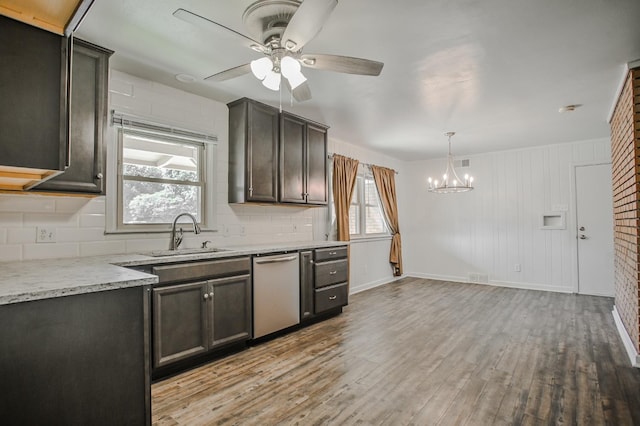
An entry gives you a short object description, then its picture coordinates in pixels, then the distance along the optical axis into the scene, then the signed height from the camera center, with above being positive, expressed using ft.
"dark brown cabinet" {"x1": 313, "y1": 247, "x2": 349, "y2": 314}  12.76 -2.50
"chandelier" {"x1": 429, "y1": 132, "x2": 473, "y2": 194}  16.25 +1.42
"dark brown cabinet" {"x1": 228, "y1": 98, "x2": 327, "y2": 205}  11.46 +2.26
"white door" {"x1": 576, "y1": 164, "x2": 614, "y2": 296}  17.16 -0.74
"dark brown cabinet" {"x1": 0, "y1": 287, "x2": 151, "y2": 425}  4.15 -1.94
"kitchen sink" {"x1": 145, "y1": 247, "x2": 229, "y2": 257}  9.33 -1.01
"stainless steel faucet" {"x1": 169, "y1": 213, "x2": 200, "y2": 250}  9.99 -0.58
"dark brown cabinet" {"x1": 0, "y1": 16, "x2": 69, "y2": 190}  4.62 +1.72
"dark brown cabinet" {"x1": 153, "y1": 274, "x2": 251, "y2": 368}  8.23 -2.68
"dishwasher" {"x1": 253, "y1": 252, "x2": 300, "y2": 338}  10.53 -2.51
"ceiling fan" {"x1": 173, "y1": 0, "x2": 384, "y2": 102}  5.64 +3.13
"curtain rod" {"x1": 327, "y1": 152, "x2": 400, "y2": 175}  16.84 +3.08
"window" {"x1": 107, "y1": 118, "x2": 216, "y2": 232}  9.68 +1.23
